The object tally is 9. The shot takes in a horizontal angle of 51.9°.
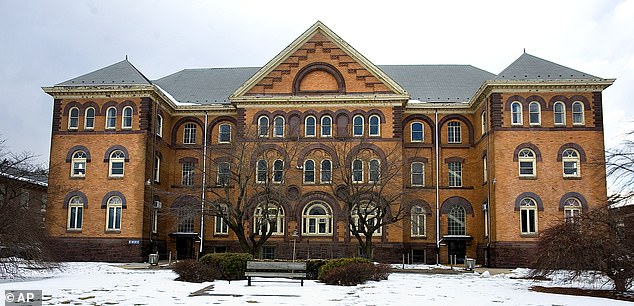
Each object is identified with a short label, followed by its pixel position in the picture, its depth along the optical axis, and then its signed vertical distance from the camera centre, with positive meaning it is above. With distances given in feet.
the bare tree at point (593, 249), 65.10 -1.86
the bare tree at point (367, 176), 119.75 +10.81
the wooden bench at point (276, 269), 72.18 -4.57
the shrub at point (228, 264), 80.79 -4.57
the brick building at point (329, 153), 134.10 +16.48
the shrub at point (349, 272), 73.67 -5.05
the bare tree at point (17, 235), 77.36 -1.15
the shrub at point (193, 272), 76.33 -5.27
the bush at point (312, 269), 82.77 -5.18
